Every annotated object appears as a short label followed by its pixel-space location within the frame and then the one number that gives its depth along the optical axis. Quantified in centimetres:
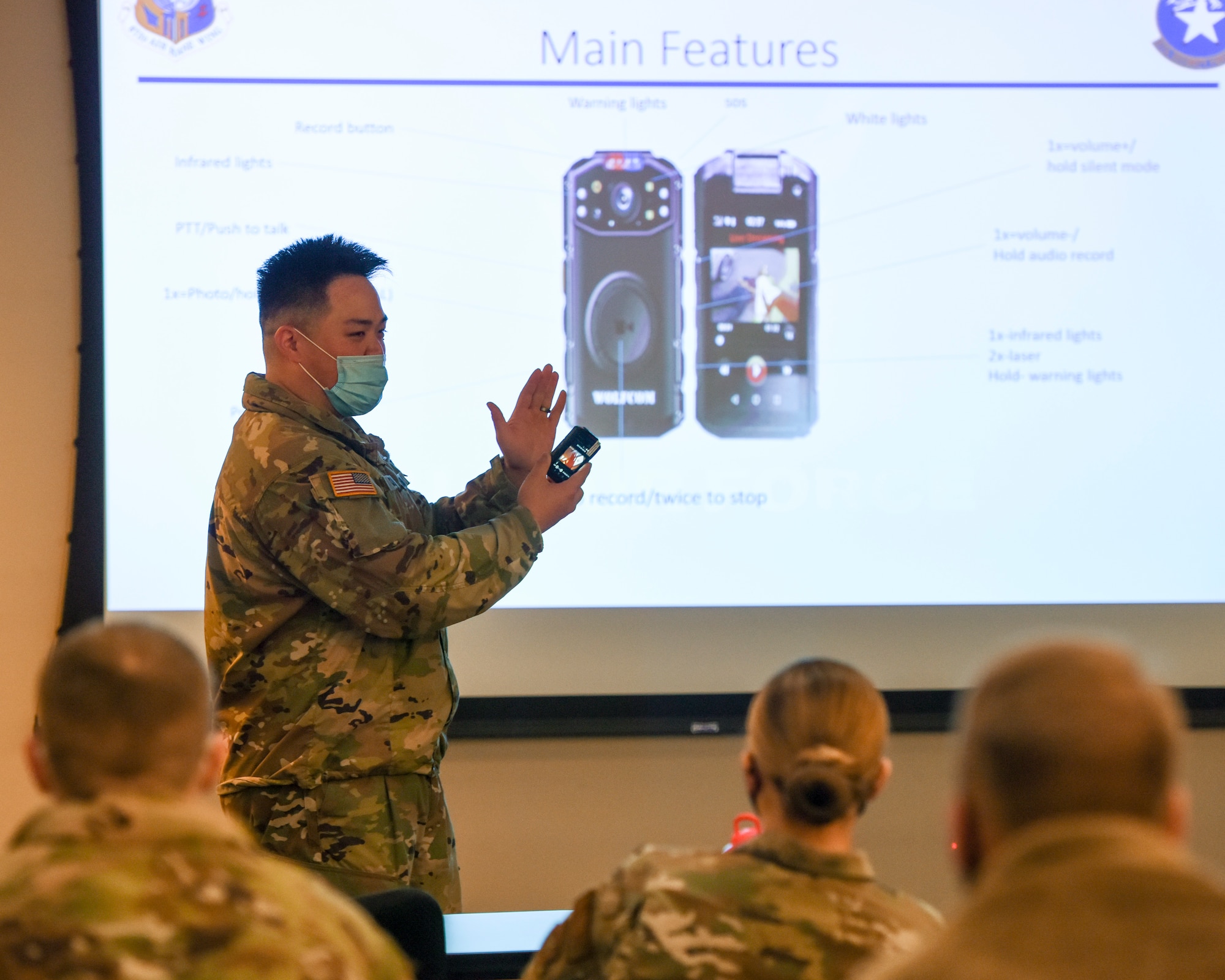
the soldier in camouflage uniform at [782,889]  629
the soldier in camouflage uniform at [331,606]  708
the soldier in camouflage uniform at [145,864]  545
